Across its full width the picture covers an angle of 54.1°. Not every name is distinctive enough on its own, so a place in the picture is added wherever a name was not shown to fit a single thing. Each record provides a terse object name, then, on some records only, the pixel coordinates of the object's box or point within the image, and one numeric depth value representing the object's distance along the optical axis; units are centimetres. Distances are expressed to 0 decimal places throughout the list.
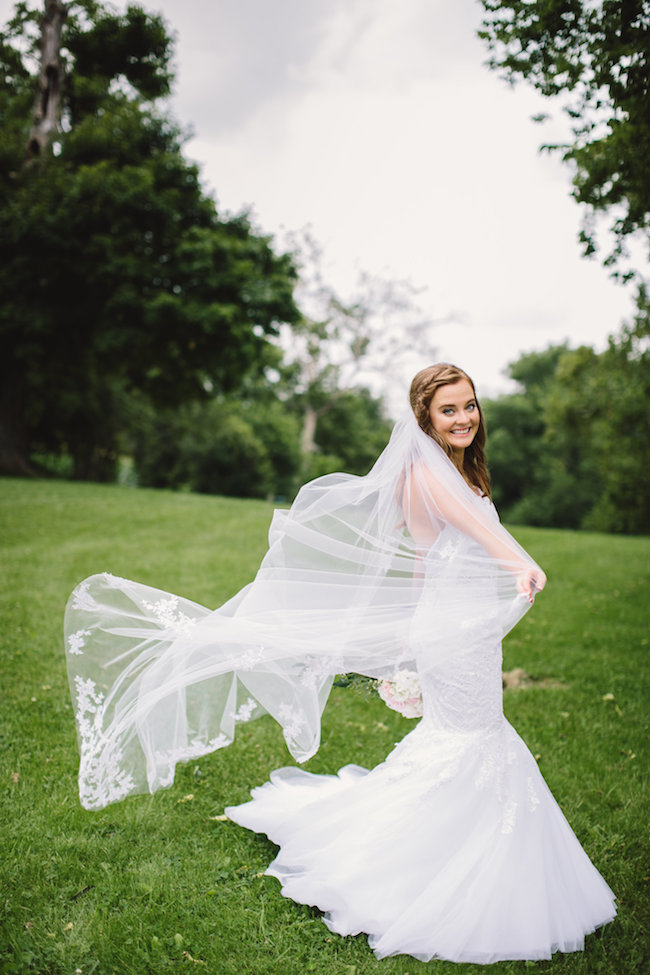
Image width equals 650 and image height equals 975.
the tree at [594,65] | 559
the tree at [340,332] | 3806
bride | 296
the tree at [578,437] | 2042
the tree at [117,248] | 2016
